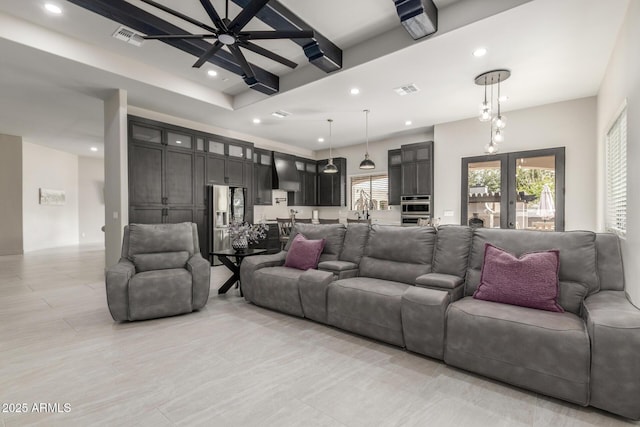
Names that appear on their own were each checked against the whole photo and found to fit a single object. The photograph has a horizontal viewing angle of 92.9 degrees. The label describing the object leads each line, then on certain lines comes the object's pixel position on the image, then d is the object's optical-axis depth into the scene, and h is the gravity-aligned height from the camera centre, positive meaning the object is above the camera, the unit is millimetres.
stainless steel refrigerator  6316 -105
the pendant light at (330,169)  7091 +928
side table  4160 -786
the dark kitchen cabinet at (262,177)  7598 +806
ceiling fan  2529 +1628
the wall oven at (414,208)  6672 +13
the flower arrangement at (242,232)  4133 -327
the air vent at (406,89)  4586 +1846
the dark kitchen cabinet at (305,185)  8672 +700
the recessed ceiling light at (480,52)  3510 +1838
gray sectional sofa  1703 -733
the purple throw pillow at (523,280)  2150 -527
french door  5258 +341
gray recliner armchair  3096 -708
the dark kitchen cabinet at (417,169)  6637 +898
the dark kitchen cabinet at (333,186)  8805 +682
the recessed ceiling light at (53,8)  3170 +2128
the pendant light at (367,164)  6355 +937
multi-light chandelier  3892 +1782
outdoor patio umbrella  5281 +59
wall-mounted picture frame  8953 +373
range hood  7969 +970
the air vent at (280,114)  5809 +1848
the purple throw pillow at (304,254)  3604 -541
